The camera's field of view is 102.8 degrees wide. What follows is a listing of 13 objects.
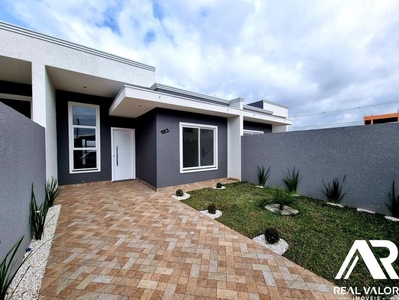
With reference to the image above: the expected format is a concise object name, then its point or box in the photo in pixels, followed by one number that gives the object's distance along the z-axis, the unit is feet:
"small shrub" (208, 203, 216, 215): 13.58
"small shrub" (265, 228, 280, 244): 9.25
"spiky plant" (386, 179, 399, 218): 12.82
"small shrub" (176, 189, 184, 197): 18.57
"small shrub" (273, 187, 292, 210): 14.43
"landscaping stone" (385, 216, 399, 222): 12.17
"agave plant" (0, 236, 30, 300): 4.95
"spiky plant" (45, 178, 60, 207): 14.60
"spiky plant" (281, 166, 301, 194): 19.85
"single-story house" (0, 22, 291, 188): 16.92
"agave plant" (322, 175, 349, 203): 16.28
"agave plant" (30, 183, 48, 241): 9.38
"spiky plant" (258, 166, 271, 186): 23.32
